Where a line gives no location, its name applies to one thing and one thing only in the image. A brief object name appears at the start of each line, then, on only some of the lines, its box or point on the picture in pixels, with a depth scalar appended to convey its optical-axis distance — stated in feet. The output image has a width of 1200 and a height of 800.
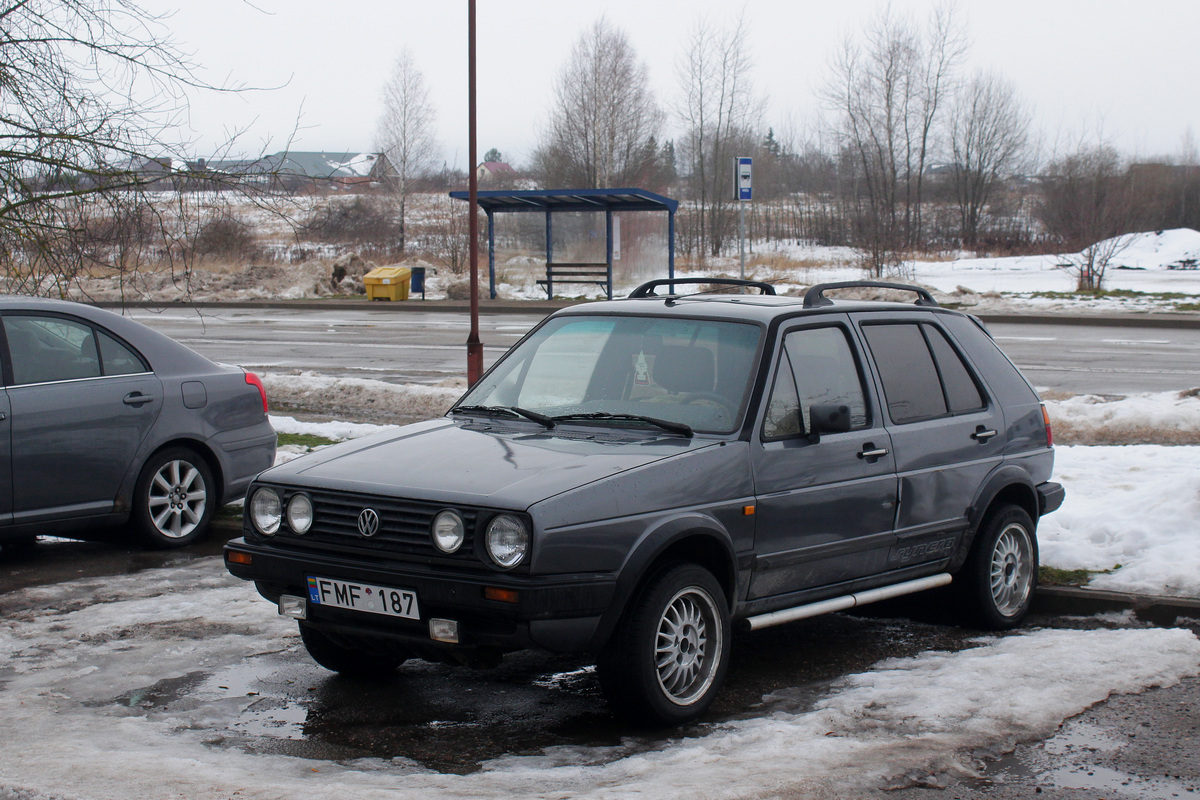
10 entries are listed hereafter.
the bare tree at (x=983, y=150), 184.96
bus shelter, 90.74
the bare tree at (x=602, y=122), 182.29
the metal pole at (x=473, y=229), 40.57
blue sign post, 71.56
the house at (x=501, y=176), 215.10
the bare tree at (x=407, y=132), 210.59
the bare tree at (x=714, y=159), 190.39
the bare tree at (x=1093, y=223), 100.17
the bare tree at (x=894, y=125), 175.52
